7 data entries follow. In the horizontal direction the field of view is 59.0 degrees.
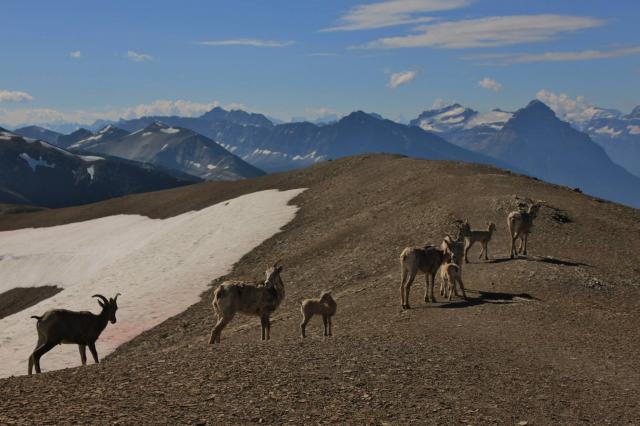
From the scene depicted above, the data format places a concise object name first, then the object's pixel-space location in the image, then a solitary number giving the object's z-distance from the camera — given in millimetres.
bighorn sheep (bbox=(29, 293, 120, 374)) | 22641
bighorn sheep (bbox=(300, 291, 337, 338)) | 24719
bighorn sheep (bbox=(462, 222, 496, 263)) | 33844
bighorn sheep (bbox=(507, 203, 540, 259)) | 34250
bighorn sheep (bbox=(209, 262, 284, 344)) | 23828
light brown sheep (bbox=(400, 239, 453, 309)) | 27062
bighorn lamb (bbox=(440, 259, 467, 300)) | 27000
